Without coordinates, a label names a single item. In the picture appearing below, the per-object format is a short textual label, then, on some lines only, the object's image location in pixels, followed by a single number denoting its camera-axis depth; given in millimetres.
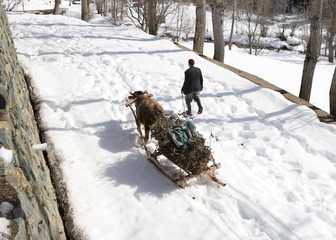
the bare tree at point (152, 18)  15234
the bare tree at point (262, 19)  32719
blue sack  4666
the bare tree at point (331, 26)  22297
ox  5602
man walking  7009
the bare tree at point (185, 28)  35934
